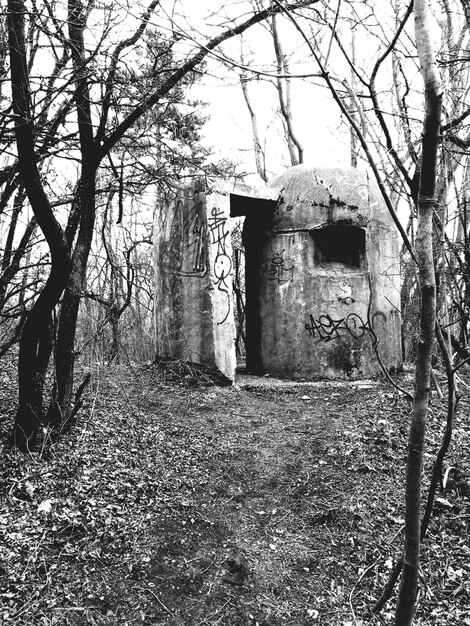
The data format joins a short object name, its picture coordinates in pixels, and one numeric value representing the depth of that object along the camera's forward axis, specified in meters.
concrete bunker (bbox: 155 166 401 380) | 7.07
